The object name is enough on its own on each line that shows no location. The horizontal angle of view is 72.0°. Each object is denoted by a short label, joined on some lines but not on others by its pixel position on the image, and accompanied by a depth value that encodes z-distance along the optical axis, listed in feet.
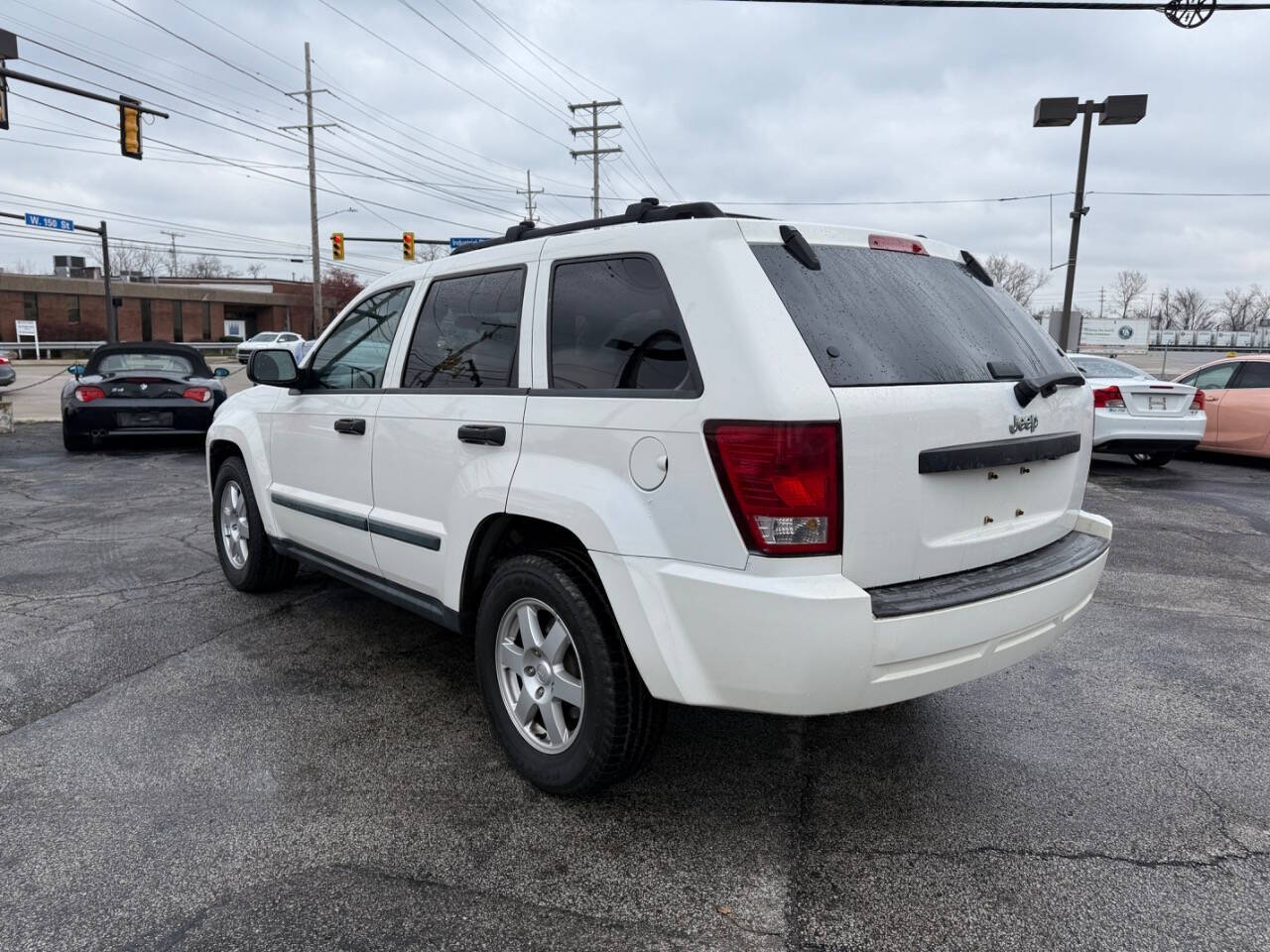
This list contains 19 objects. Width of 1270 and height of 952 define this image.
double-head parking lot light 58.54
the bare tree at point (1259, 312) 318.45
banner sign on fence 164.45
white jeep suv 7.80
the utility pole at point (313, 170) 128.16
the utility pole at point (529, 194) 195.38
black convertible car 36.63
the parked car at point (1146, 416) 34.06
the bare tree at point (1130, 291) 323.57
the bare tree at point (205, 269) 344.92
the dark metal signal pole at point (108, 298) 121.80
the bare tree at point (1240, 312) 324.39
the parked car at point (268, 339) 141.31
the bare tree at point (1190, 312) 341.41
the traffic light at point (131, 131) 58.90
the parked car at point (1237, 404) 37.22
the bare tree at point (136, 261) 297.12
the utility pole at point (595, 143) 150.41
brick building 181.68
